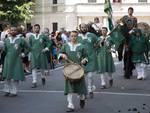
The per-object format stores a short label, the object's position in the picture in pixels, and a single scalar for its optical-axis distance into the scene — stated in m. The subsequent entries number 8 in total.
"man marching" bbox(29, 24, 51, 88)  17.06
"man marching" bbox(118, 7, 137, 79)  18.95
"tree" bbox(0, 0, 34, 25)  44.16
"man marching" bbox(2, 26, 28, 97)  14.79
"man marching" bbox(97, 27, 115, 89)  16.31
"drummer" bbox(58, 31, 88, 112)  12.29
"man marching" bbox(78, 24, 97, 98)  13.89
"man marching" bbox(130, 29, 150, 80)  19.34
